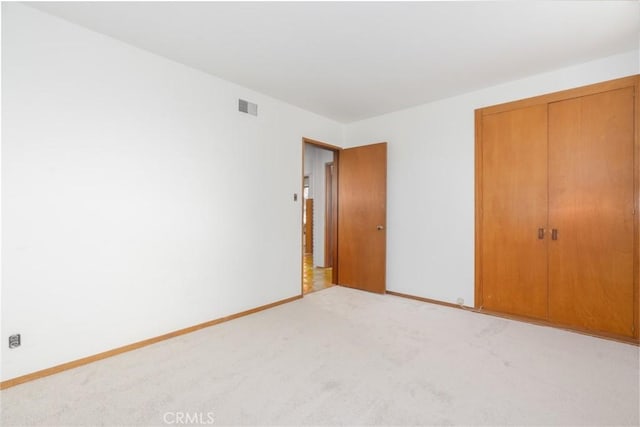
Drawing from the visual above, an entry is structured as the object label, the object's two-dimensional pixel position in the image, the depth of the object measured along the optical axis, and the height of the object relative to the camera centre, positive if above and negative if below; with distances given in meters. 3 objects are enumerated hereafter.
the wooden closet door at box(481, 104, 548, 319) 3.17 +0.07
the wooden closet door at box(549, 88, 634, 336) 2.74 +0.07
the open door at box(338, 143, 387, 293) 4.31 -0.01
